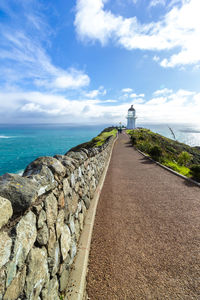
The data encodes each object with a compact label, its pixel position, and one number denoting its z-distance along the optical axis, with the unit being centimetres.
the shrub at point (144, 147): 1717
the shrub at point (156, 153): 1265
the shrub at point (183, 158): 1220
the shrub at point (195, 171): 763
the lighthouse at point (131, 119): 5812
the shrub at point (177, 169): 870
